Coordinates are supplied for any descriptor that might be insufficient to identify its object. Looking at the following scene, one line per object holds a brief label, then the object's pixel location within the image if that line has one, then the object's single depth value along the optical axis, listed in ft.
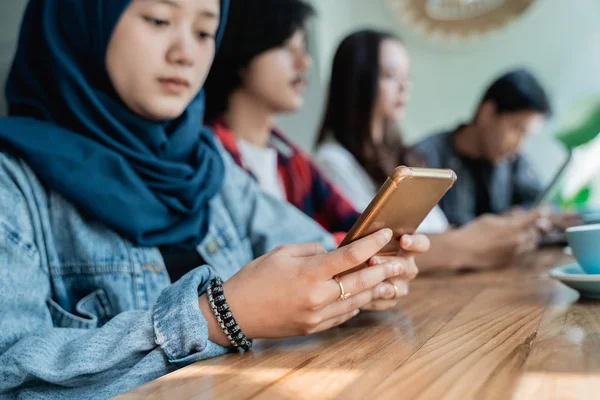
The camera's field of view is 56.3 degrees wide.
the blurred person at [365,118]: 5.22
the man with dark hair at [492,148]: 7.18
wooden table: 1.18
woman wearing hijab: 1.68
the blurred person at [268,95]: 4.23
